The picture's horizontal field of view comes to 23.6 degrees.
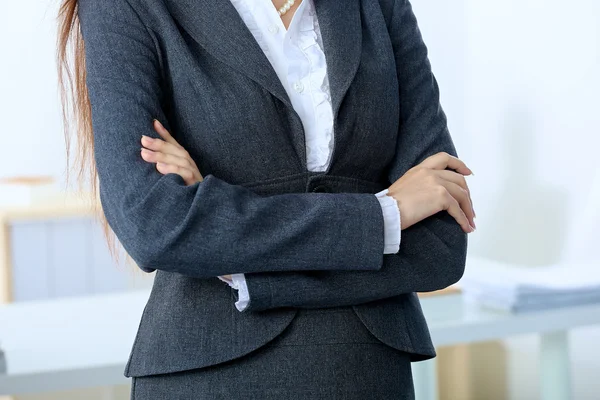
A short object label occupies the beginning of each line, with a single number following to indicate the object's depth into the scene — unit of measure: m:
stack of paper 2.55
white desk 2.13
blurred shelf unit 3.81
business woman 1.64
